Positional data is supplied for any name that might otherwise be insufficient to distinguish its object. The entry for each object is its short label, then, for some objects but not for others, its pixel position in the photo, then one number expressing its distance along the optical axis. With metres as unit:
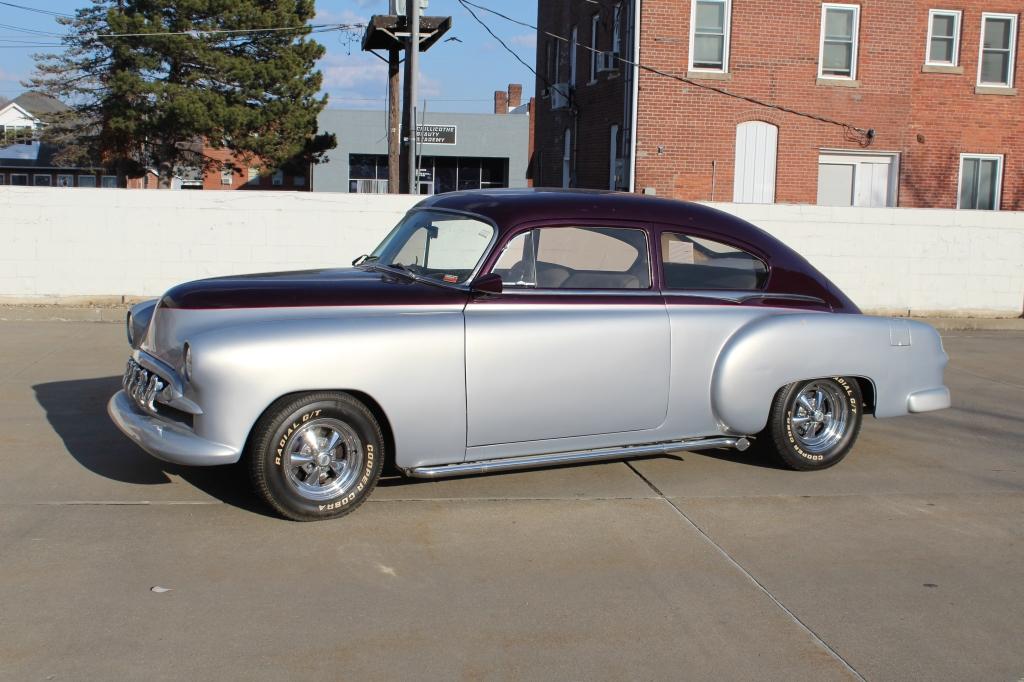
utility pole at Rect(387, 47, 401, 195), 20.66
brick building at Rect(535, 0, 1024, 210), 21.97
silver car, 5.32
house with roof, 63.41
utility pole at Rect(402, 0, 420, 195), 18.94
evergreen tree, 40.53
